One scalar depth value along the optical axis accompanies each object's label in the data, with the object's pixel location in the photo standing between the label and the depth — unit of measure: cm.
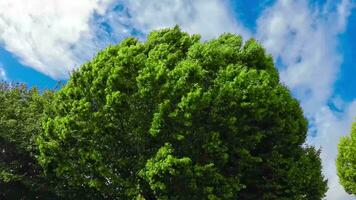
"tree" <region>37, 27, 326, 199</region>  2873
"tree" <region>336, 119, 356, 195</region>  4544
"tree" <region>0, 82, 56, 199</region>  3531
